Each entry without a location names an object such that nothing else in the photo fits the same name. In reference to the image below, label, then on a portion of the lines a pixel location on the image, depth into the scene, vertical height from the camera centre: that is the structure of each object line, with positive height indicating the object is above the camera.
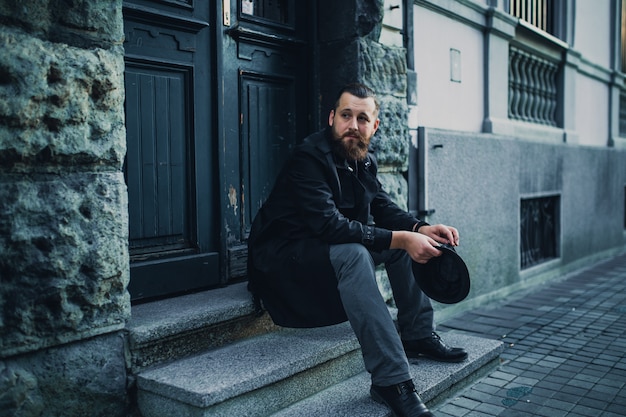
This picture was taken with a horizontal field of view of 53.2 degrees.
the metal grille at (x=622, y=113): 10.23 +1.03
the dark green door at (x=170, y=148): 3.40 +0.18
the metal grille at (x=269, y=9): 4.06 +1.14
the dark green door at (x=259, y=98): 3.95 +0.54
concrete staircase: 2.72 -0.87
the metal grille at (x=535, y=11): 6.69 +1.87
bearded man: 2.85 -0.37
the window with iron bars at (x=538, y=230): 6.78 -0.61
